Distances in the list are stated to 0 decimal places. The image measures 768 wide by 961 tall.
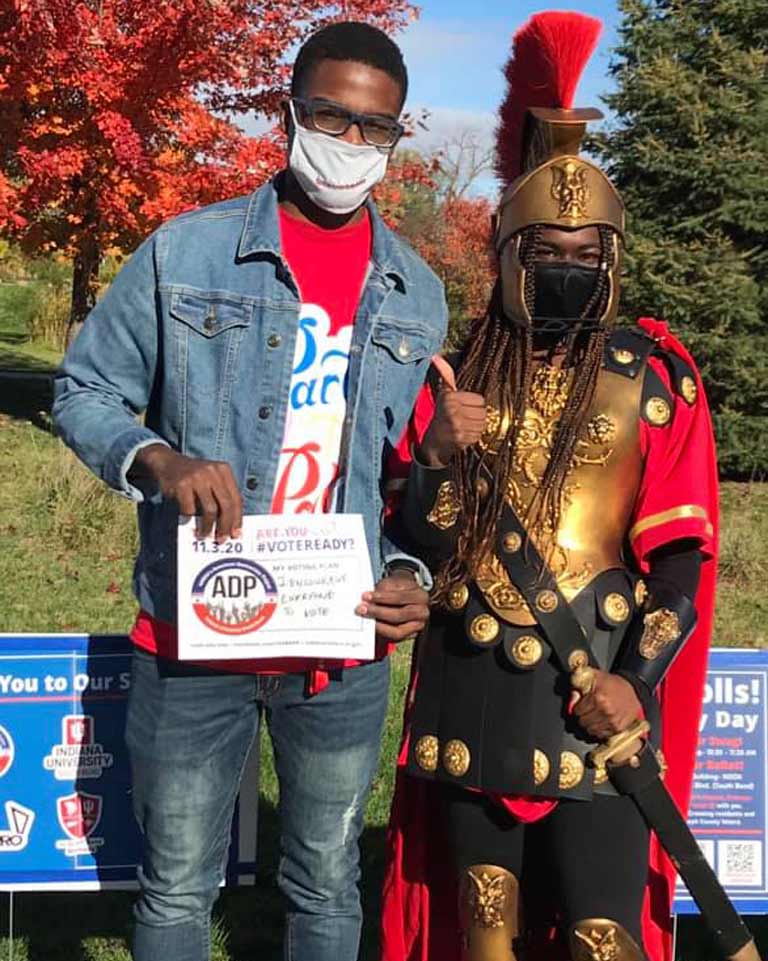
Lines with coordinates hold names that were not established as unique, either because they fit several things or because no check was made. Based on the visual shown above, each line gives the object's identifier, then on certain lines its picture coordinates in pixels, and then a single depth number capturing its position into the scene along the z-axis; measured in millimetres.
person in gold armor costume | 2748
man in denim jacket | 2529
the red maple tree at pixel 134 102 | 10852
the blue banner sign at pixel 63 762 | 3533
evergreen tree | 12328
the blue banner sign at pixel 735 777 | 3701
